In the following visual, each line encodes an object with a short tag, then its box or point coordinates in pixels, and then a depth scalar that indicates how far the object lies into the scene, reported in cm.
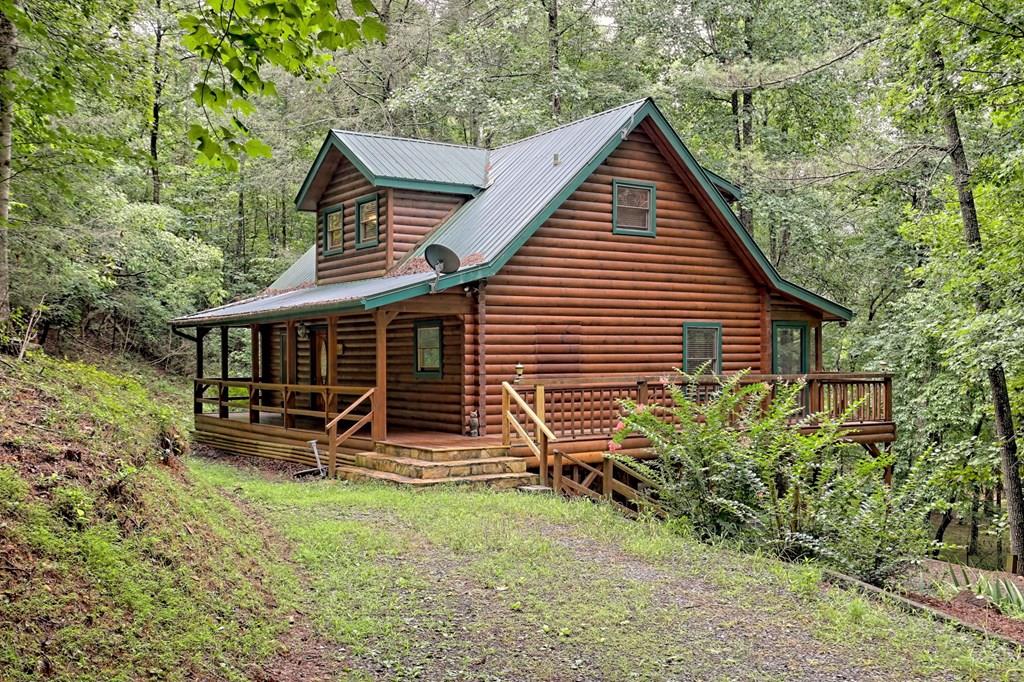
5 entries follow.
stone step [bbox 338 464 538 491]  1185
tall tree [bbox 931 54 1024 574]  1397
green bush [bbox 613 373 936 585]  847
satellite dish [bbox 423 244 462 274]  1359
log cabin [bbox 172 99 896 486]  1395
